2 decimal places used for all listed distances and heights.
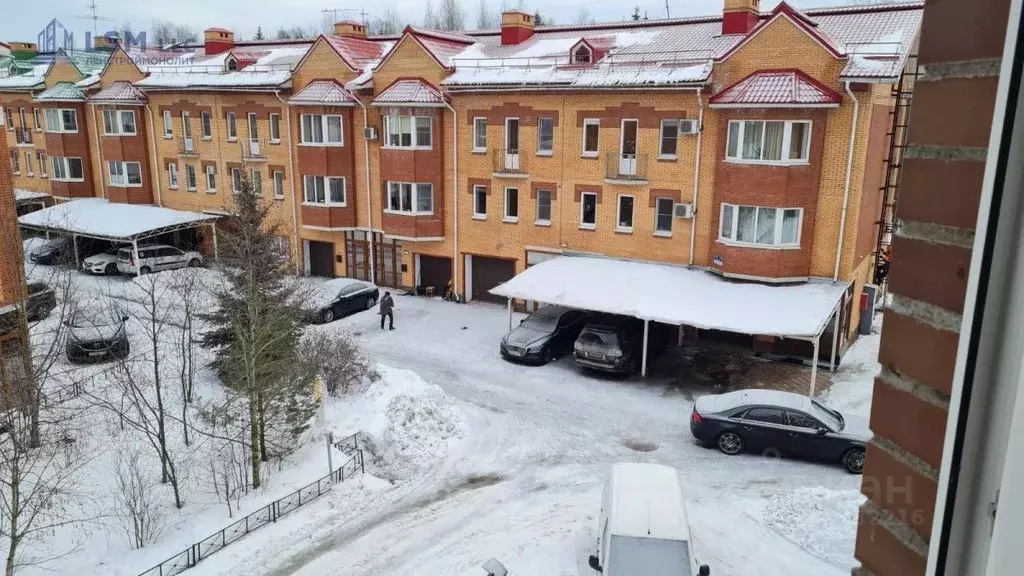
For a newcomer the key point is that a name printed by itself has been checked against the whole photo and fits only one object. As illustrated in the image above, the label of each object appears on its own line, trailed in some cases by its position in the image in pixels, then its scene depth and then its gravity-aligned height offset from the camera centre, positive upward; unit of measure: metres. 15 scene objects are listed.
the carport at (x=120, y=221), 31.47 -2.99
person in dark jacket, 24.92 -5.14
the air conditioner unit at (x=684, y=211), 23.20 -1.54
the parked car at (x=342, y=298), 25.84 -5.14
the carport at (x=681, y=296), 18.75 -3.88
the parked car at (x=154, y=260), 31.48 -4.59
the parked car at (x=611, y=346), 20.19 -5.24
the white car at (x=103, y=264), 31.95 -4.82
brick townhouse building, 20.72 +0.72
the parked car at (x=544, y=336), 21.45 -5.34
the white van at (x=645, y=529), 9.77 -5.21
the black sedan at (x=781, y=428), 14.92 -5.59
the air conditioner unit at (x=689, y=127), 22.64 +1.16
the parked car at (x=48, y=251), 32.38 -4.36
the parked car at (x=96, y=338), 20.64 -5.30
